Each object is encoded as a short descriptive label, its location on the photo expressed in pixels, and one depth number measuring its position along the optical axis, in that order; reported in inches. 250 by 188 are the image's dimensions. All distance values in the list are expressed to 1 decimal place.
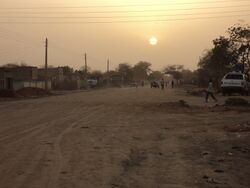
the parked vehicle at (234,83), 1921.8
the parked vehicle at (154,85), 4953.3
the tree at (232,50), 2960.1
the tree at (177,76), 7548.2
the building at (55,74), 4927.4
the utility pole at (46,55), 3294.3
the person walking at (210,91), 1627.0
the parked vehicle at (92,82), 5750.0
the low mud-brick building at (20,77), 3238.2
